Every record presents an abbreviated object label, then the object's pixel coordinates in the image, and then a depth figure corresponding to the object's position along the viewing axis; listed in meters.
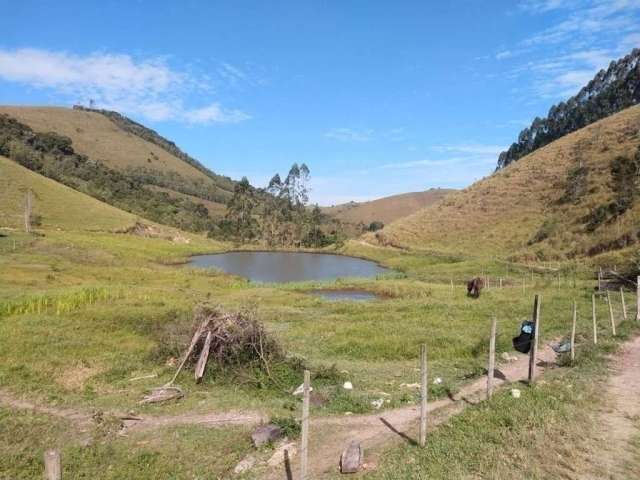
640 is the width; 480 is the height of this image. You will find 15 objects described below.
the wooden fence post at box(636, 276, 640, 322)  19.89
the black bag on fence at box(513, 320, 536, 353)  13.37
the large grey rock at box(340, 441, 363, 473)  8.59
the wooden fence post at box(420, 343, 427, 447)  9.32
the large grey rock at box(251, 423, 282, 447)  9.98
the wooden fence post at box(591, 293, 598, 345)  16.52
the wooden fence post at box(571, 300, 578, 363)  14.75
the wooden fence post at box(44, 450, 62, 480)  5.73
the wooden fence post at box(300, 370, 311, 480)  7.65
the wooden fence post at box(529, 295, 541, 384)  12.56
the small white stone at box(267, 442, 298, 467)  9.32
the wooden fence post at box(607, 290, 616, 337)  17.71
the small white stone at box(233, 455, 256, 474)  9.12
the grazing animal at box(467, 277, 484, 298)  30.45
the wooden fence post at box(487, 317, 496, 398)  11.40
